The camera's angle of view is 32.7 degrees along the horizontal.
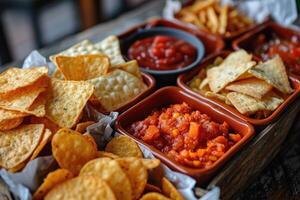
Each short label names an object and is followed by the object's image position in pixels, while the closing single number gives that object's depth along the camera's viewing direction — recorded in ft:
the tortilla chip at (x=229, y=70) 1.76
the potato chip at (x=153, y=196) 1.39
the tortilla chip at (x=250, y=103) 1.67
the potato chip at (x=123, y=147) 1.52
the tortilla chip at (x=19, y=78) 1.58
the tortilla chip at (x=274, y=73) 1.75
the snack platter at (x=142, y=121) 1.43
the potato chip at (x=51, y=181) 1.37
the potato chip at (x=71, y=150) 1.43
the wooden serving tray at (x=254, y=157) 1.53
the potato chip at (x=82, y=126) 1.56
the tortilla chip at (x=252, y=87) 1.71
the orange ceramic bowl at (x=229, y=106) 1.66
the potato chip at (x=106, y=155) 1.48
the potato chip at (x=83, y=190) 1.35
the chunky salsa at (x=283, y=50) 2.02
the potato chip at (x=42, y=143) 1.47
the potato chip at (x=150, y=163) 1.43
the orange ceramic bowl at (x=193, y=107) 1.48
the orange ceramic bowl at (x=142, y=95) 1.70
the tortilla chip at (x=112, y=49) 1.92
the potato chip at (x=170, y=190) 1.42
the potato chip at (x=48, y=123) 1.56
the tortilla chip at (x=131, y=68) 1.86
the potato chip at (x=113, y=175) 1.38
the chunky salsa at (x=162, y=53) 2.00
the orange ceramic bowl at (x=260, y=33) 2.16
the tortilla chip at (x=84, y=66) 1.74
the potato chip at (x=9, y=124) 1.51
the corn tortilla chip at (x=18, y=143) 1.45
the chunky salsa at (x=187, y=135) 1.53
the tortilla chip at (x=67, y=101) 1.56
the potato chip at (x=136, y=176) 1.41
